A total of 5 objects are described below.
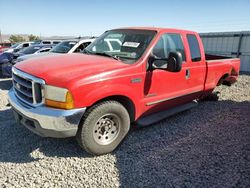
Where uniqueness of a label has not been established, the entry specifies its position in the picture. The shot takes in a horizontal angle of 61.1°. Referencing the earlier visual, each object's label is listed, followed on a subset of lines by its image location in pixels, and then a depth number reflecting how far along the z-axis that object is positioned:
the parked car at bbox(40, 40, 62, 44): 19.55
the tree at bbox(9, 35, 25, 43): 66.31
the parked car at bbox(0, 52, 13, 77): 8.69
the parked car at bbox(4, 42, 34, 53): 16.71
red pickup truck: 2.77
